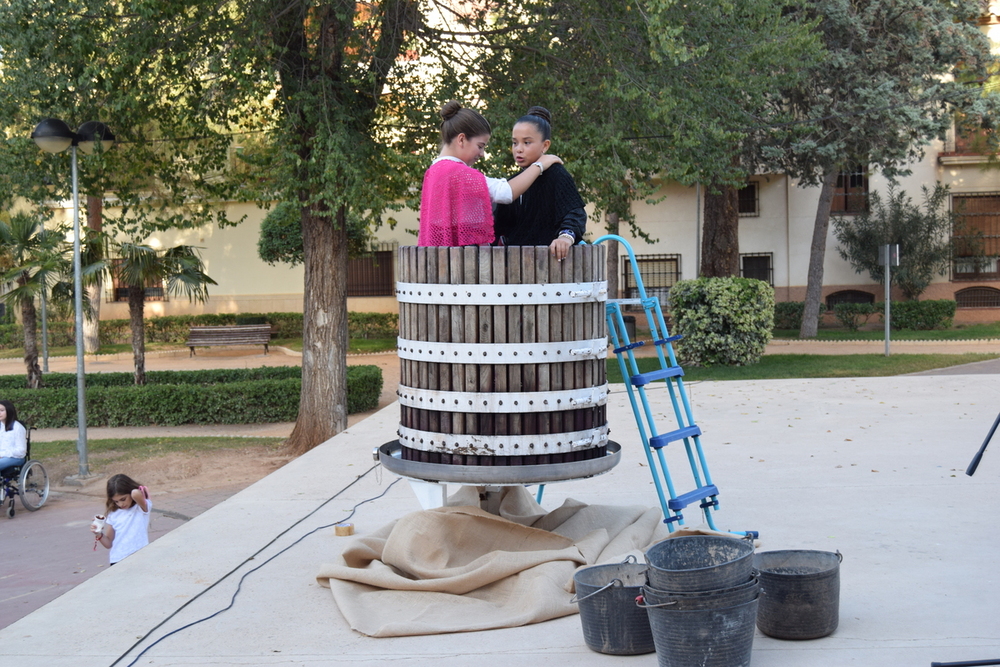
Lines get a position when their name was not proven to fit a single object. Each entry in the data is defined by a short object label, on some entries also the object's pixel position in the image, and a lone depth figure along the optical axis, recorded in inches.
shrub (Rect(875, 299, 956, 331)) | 1090.7
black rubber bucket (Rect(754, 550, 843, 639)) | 153.1
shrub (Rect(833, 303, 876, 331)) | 1108.5
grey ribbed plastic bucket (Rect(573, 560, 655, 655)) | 152.3
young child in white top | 268.2
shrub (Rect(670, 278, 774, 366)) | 695.1
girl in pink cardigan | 190.4
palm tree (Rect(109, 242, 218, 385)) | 674.8
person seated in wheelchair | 414.9
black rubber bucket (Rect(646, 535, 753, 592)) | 139.8
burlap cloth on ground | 172.6
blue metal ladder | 199.9
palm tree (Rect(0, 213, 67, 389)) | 693.9
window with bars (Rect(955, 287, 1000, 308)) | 1176.2
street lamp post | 423.8
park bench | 1117.7
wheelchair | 414.3
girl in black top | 195.2
